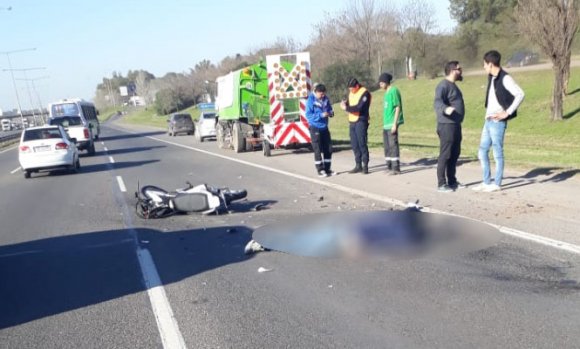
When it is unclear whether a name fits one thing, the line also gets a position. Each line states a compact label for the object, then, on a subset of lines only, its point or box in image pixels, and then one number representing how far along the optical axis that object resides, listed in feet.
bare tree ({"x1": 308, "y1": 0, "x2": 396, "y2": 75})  177.77
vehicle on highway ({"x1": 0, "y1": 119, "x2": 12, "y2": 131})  375.04
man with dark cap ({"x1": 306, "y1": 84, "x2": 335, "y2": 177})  42.19
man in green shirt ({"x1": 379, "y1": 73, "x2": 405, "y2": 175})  38.11
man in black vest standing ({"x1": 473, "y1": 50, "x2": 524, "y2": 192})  30.07
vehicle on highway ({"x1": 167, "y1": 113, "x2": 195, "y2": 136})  135.54
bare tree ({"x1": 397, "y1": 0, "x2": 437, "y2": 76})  172.35
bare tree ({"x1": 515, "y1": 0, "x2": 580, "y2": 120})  79.71
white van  122.42
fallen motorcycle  30.40
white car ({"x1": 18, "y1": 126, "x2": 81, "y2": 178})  59.98
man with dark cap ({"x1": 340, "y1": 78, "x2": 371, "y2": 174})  40.32
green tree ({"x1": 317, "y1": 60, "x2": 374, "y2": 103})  156.87
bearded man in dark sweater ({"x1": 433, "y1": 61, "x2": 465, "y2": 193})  32.19
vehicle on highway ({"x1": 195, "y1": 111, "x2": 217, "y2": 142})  104.78
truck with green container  58.90
